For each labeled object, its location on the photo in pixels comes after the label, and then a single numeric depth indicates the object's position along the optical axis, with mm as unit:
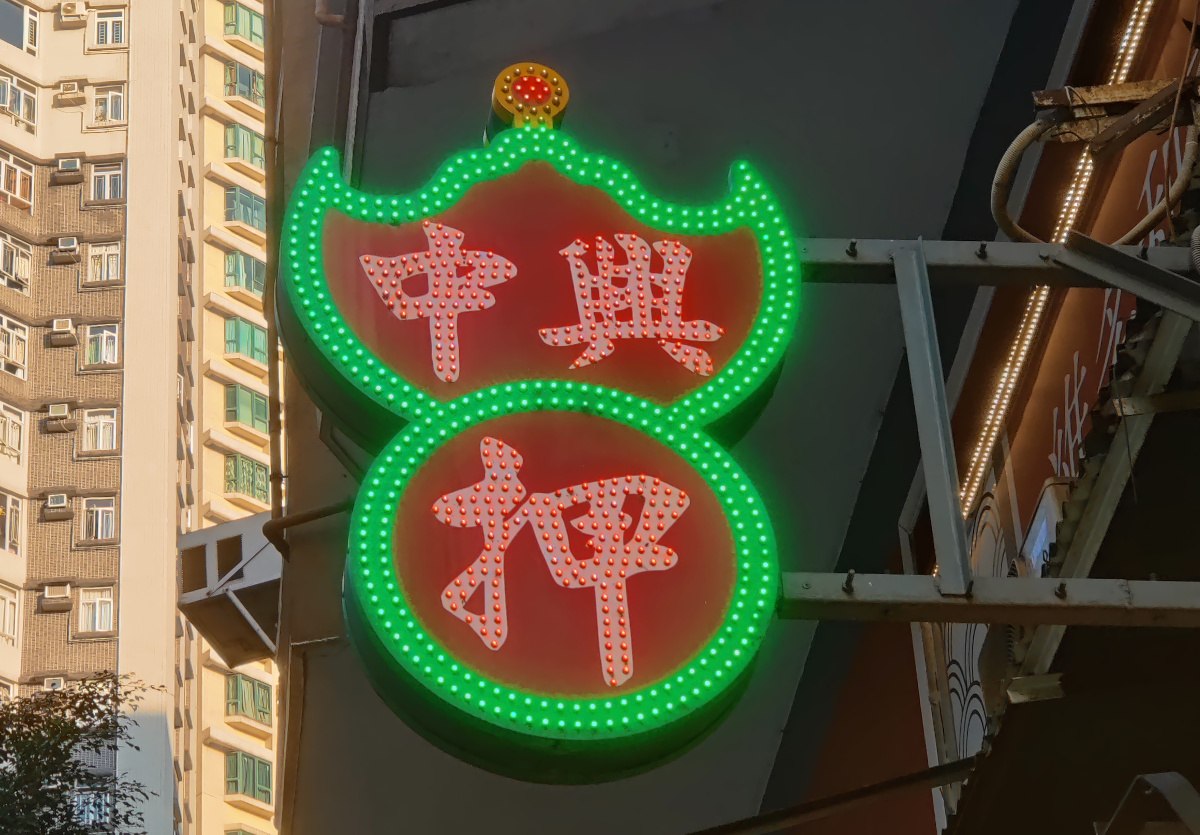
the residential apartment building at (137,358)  42062
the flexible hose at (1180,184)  4965
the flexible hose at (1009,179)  5160
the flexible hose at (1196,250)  4734
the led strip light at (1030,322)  5926
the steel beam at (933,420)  4320
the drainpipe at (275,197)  7680
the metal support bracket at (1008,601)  4266
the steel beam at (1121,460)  4766
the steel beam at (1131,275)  4648
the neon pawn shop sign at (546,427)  4137
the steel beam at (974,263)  4969
